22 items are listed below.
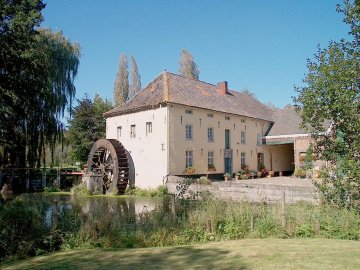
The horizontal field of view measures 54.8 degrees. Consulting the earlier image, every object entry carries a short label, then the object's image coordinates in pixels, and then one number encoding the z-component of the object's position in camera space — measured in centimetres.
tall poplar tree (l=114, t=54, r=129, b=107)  4238
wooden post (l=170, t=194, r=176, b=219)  849
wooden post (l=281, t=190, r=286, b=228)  752
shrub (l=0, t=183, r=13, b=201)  1570
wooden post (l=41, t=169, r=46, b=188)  2320
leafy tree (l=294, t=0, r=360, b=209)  750
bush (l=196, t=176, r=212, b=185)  1779
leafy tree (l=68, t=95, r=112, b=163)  2904
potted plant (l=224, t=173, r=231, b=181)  2241
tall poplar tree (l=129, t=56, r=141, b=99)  4491
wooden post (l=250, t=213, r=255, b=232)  758
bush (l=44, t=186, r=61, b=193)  2238
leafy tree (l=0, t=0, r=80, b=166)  1123
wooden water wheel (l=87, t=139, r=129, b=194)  2077
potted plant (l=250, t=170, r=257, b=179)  2509
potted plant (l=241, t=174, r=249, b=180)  2397
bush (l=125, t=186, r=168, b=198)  1888
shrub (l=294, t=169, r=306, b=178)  2374
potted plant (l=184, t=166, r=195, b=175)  2072
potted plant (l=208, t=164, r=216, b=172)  2243
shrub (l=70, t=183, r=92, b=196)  2091
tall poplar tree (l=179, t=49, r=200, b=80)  3938
